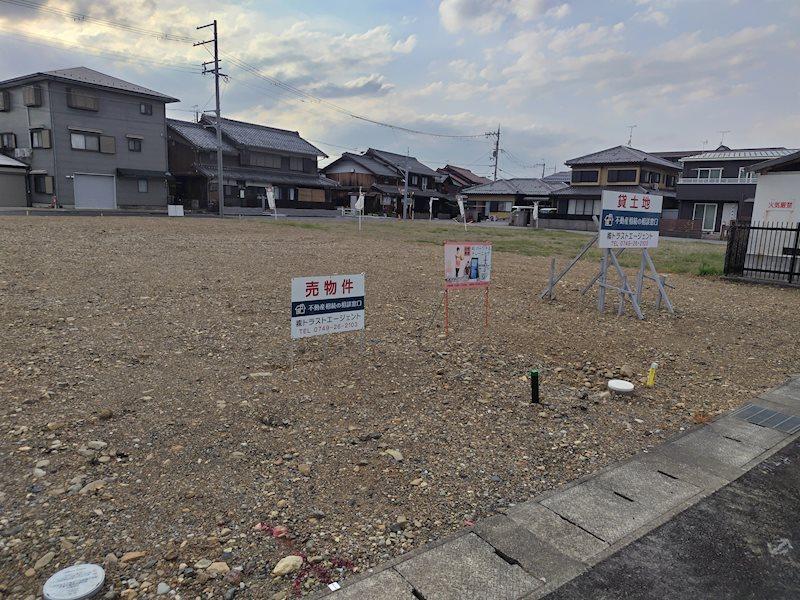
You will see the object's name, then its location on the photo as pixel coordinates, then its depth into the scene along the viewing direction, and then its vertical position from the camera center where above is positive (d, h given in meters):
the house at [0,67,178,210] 33.94 +4.76
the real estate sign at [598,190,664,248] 9.12 +0.09
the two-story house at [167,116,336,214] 41.91 +3.92
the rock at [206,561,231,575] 2.80 -1.92
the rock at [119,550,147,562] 2.86 -1.90
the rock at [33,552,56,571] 2.77 -1.90
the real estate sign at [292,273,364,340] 5.56 -1.00
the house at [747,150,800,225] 16.30 +1.26
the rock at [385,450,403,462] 4.11 -1.88
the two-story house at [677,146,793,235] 38.22 +3.09
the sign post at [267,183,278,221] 32.83 +0.92
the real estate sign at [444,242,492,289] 7.40 -0.65
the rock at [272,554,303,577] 2.83 -1.92
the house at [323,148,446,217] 57.50 +4.18
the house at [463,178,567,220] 57.47 +2.87
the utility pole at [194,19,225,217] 34.91 +5.26
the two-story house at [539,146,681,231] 46.85 +4.05
